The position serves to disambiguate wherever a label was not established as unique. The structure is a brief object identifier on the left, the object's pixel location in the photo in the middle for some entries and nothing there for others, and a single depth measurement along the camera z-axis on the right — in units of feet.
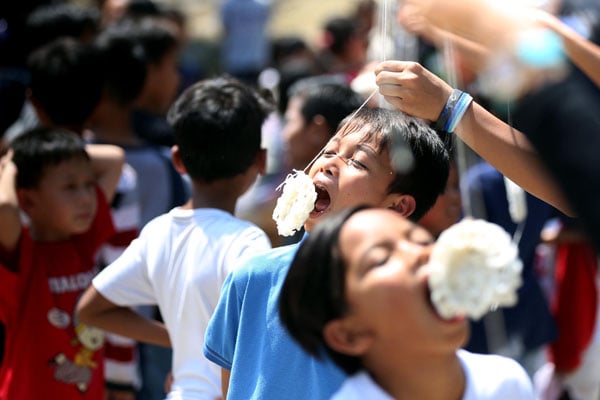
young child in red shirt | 21.58
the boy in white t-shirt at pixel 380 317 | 11.94
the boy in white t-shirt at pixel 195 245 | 18.86
